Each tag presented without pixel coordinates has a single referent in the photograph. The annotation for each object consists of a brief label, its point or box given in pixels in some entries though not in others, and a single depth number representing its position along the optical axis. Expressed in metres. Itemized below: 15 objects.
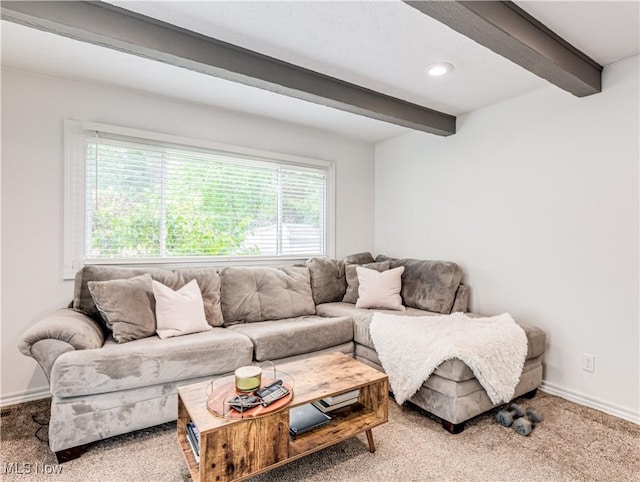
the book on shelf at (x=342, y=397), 1.86
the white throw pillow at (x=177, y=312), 2.37
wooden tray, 1.44
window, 2.71
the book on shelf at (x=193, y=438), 1.52
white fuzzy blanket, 2.06
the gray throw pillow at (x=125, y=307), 2.24
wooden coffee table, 1.37
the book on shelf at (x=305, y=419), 1.71
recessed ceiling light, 2.36
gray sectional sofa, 1.82
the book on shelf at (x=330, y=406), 1.86
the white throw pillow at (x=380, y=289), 3.18
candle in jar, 1.59
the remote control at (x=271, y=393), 1.53
